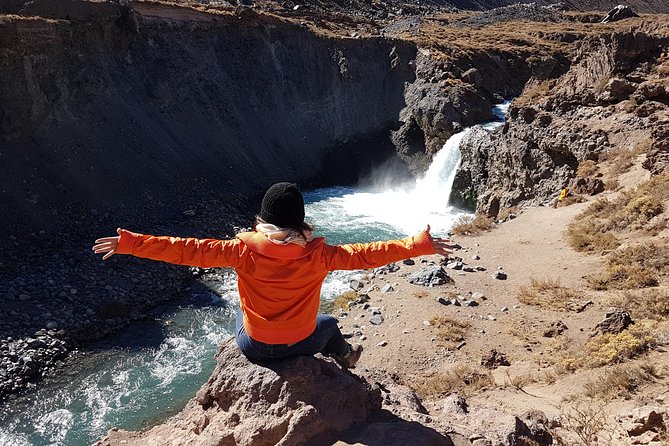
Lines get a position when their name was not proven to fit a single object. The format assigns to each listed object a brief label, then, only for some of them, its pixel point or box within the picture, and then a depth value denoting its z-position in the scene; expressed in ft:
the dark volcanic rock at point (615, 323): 28.37
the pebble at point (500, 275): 43.37
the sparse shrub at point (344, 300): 44.46
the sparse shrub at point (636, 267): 34.12
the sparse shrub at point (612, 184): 50.80
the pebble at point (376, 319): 39.83
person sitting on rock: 13.74
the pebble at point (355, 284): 47.80
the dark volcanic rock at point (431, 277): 43.55
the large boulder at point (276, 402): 14.27
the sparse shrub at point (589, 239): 41.63
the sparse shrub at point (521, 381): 26.35
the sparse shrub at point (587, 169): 54.70
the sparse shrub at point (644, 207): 41.60
